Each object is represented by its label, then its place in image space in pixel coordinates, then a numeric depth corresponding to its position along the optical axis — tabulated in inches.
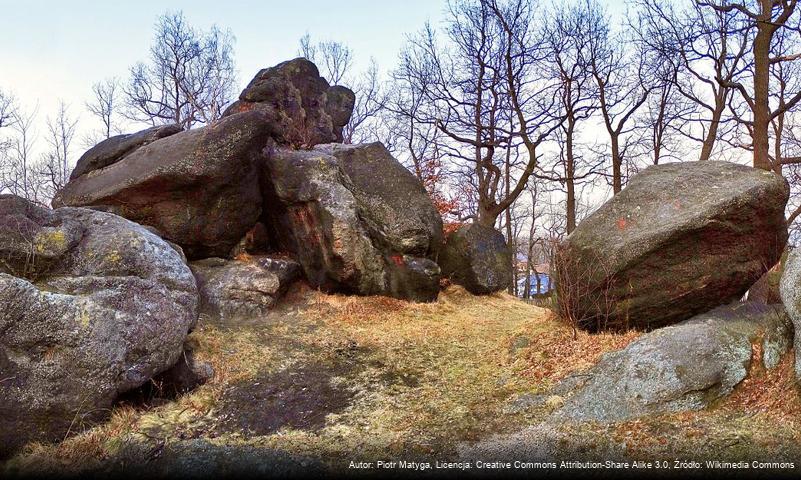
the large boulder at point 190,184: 424.5
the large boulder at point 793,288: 214.5
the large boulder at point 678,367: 220.2
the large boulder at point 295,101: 627.8
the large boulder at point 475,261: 533.6
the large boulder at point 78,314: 223.9
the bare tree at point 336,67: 1208.5
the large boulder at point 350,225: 457.1
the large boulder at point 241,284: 399.5
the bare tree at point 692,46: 463.5
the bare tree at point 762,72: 387.8
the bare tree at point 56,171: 951.0
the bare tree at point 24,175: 924.0
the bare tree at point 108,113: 1108.1
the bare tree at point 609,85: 676.1
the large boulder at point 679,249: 269.4
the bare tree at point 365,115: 1155.6
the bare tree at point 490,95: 687.1
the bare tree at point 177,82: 1080.2
